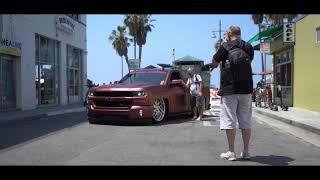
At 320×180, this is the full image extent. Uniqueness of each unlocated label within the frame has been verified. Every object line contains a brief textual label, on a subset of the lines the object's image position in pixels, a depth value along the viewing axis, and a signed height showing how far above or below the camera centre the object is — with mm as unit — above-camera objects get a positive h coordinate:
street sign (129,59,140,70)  21968 +1108
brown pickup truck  8249 -468
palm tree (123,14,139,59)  35745 +5891
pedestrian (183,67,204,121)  9686 -360
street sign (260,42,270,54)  15707 +1462
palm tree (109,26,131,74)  40503 +4709
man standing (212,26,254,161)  4947 -110
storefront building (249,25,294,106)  15814 +942
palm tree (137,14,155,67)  36099 +5291
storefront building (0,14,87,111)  13673 +934
